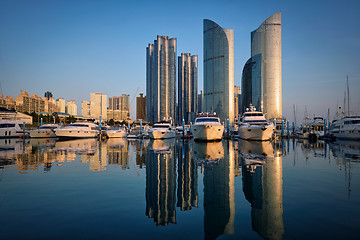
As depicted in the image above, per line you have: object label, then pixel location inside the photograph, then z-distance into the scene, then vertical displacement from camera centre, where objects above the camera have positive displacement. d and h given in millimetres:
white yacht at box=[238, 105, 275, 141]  42250 -1049
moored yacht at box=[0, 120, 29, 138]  56188 -1733
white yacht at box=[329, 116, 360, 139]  49281 -1225
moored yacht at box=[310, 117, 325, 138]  90625 -634
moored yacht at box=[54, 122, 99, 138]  48969 -1837
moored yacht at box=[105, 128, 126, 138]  59375 -2751
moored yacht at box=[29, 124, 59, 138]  54691 -2334
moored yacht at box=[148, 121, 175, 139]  49656 -1835
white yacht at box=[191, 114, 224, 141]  40938 -1164
